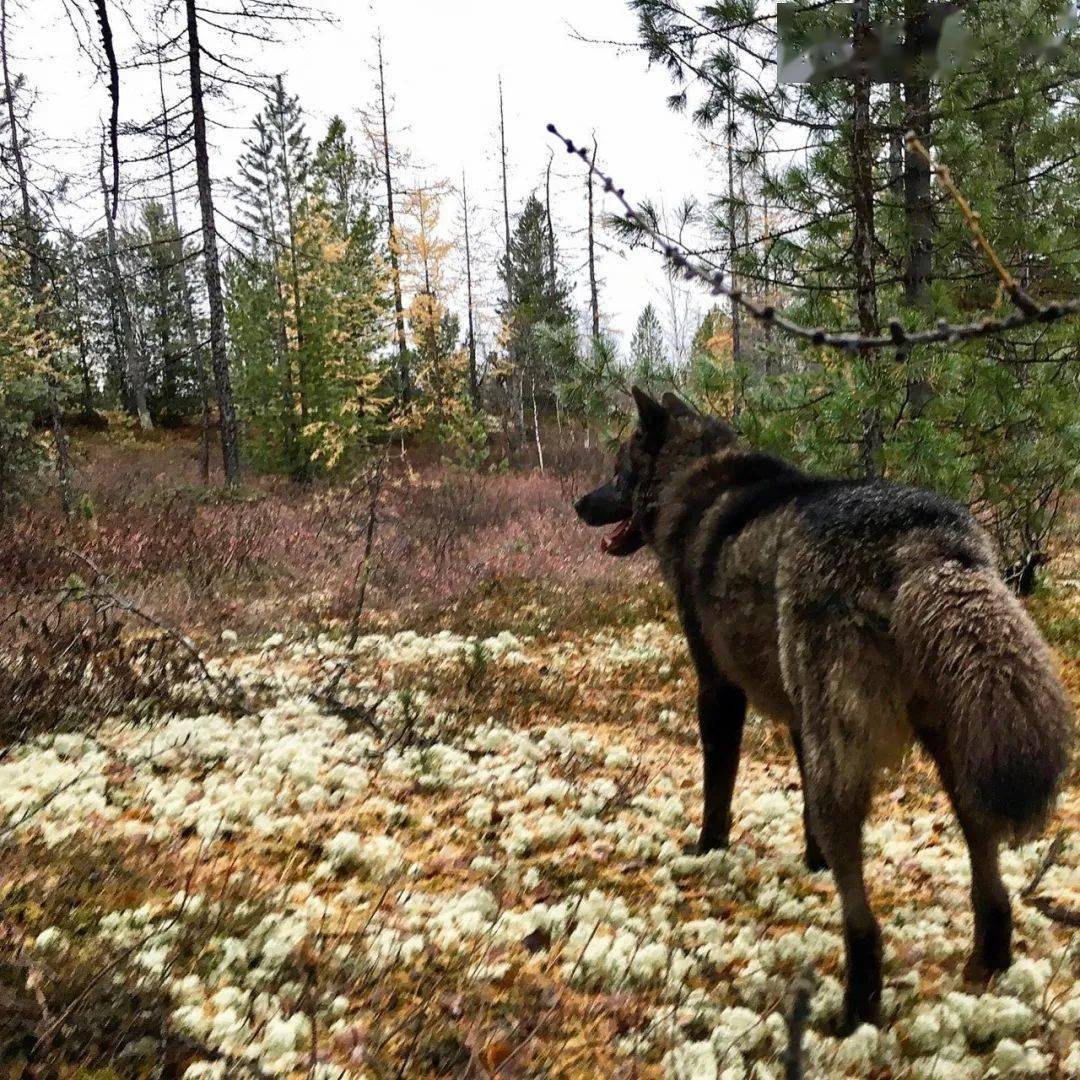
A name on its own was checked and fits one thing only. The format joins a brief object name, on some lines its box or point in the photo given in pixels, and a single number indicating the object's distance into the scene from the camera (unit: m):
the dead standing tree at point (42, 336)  6.91
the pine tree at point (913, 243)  6.70
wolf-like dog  2.35
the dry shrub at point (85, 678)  5.07
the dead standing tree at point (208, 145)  15.70
